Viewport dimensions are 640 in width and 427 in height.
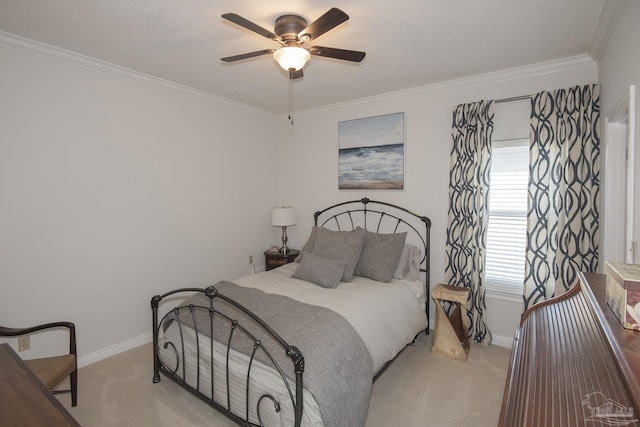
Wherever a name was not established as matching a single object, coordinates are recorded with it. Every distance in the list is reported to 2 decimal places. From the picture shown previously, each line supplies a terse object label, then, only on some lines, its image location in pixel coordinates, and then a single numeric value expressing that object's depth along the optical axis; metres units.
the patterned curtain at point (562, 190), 2.58
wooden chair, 1.99
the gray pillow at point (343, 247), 3.13
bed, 1.75
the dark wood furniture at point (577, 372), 0.72
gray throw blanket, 1.72
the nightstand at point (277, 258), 4.18
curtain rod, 2.92
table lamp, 4.22
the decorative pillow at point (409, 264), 3.29
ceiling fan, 1.99
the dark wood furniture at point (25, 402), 1.05
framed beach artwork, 3.67
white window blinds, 3.00
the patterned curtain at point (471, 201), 3.06
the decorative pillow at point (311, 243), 3.59
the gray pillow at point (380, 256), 3.12
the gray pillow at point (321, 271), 2.89
